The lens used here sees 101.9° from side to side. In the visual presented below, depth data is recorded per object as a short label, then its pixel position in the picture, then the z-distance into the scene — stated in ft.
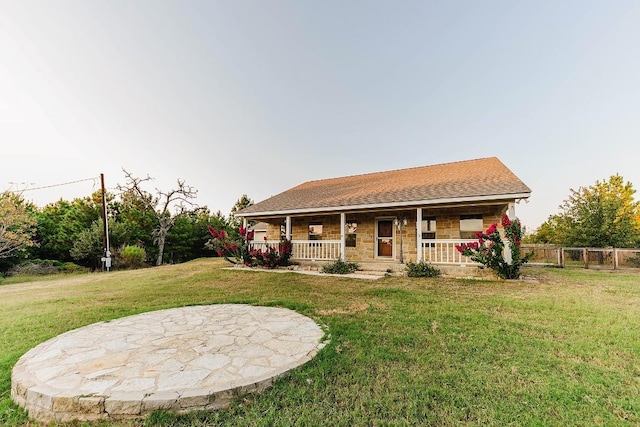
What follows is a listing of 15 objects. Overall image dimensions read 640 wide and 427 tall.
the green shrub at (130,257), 51.08
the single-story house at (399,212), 29.14
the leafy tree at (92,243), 49.37
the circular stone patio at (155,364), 6.86
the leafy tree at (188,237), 67.97
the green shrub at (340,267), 31.35
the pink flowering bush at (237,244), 37.17
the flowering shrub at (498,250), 24.02
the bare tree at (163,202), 62.90
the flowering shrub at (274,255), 35.20
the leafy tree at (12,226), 40.24
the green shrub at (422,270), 27.71
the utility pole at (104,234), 47.47
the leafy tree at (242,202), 99.81
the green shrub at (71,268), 47.50
